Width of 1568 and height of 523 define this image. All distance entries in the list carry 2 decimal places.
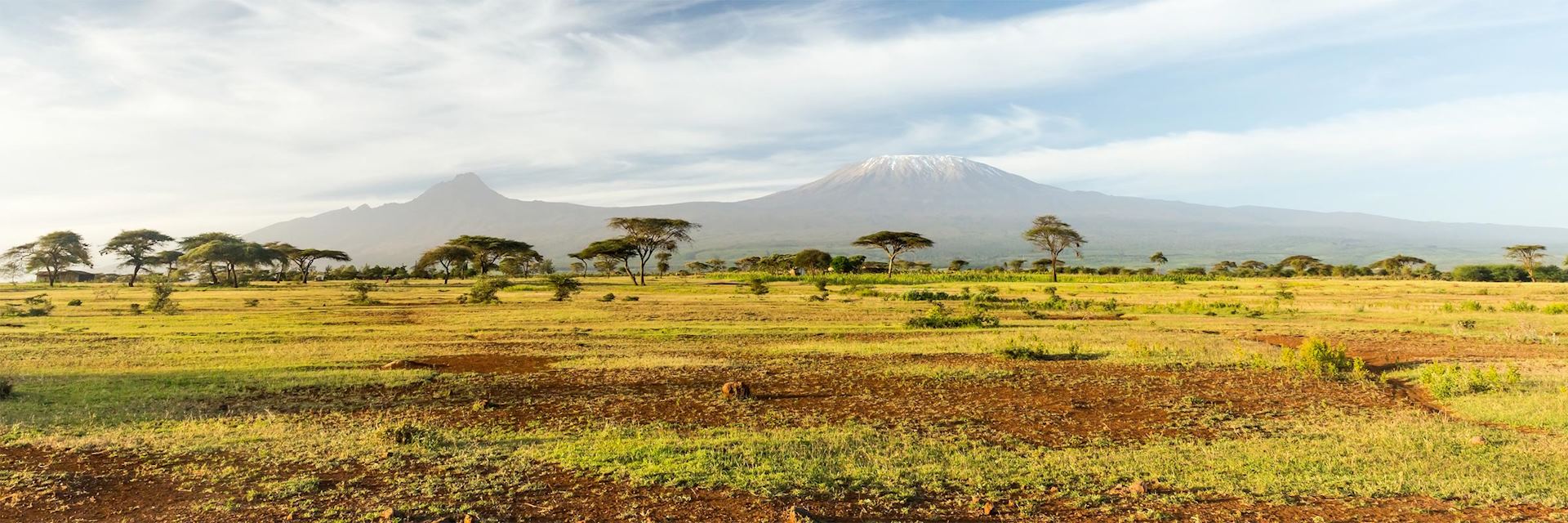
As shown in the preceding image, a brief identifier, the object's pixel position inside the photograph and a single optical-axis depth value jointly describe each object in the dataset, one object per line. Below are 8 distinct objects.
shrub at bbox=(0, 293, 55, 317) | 24.80
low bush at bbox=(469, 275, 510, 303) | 32.31
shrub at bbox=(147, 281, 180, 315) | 26.16
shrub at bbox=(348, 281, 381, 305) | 32.62
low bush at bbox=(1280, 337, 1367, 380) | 11.45
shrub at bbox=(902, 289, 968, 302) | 33.53
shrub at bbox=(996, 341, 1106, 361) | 13.94
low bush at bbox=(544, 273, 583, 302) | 35.06
